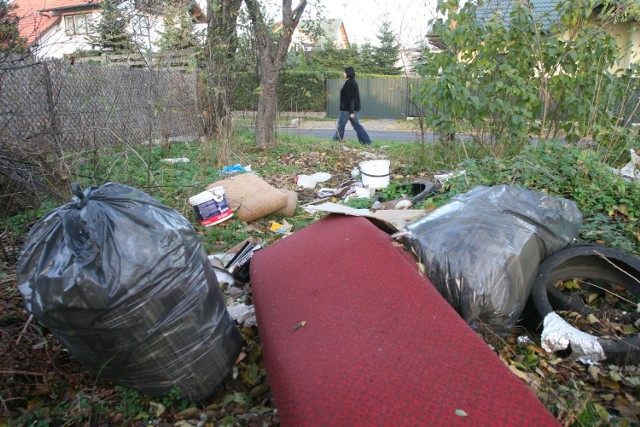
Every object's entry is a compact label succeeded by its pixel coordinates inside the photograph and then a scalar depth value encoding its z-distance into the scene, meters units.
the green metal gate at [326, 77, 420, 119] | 17.98
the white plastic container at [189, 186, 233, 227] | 3.77
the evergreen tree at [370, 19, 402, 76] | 22.67
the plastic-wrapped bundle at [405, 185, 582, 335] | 1.98
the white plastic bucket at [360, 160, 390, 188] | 4.80
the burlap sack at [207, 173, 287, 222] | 3.95
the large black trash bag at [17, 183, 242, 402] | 1.43
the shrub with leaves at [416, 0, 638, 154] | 4.54
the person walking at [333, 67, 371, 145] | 8.89
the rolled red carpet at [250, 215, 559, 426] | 1.21
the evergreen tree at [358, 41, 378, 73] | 23.03
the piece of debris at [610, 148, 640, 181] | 3.70
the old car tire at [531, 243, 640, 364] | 2.21
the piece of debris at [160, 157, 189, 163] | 6.09
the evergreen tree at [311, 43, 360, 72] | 20.83
